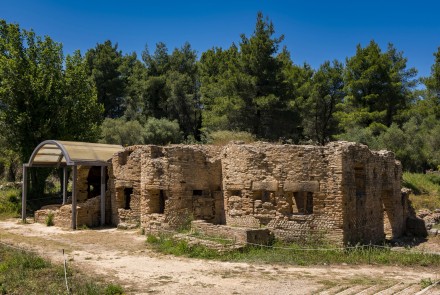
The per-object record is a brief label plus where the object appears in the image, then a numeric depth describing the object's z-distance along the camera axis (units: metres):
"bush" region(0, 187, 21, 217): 23.12
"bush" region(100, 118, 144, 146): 37.47
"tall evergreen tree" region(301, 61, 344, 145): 38.09
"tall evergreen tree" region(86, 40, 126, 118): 46.38
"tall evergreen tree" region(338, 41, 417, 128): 33.12
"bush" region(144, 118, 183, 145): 37.12
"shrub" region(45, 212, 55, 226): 19.47
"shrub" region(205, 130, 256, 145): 25.25
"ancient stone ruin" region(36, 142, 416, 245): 14.48
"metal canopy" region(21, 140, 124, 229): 18.70
